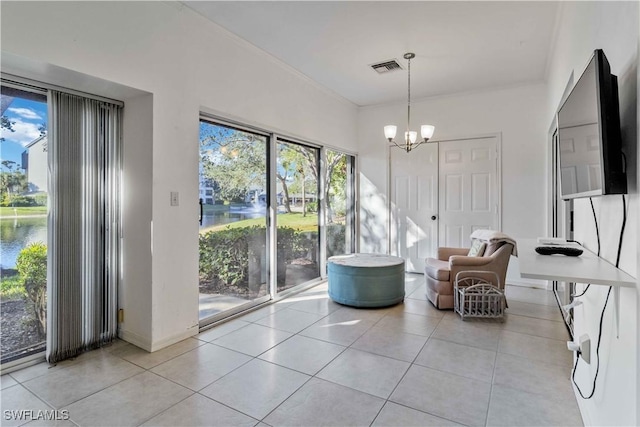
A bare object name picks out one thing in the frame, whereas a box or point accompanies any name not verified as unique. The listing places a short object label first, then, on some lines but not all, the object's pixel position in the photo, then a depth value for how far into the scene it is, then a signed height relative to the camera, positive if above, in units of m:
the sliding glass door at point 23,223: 2.35 -0.06
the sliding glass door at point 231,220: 3.33 -0.08
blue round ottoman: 3.77 -0.81
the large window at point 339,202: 5.44 +0.16
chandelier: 3.82 +0.94
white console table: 1.20 -0.24
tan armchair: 3.60 -0.61
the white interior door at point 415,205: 5.45 +0.11
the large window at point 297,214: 4.35 -0.02
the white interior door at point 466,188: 5.02 +0.35
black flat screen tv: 1.21 +0.31
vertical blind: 2.51 -0.08
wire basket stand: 3.43 -0.87
